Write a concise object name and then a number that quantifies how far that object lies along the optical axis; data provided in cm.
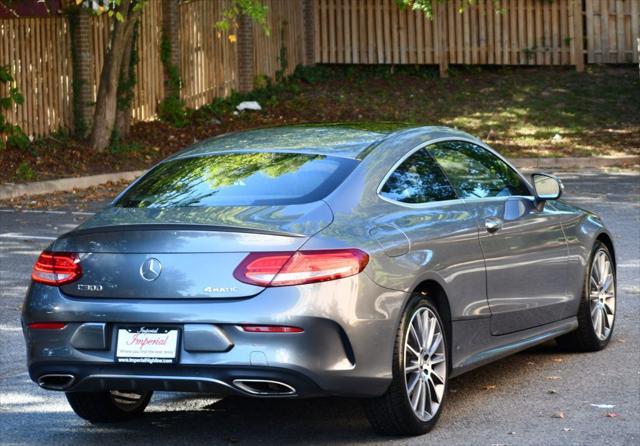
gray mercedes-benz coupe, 748
